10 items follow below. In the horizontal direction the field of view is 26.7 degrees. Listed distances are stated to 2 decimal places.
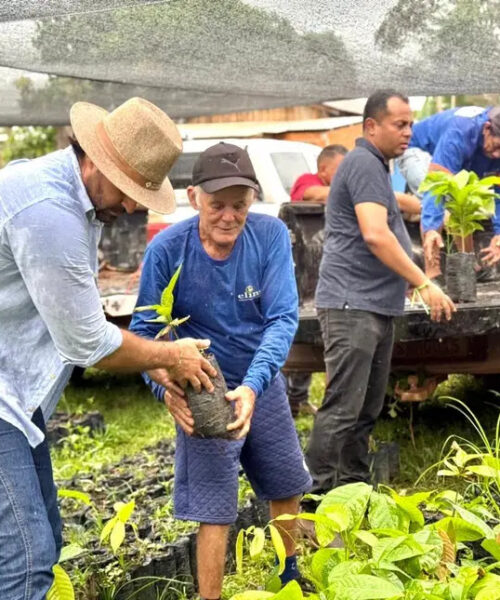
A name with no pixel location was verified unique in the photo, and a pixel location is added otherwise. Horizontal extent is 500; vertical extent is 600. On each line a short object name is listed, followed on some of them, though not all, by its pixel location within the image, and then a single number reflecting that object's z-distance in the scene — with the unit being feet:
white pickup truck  30.07
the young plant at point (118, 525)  12.30
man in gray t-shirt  16.98
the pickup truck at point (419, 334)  19.19
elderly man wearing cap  12.65
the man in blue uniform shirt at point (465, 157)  20.98
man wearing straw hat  9.79
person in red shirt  28.09
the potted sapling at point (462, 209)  19.71
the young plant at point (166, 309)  12.04
